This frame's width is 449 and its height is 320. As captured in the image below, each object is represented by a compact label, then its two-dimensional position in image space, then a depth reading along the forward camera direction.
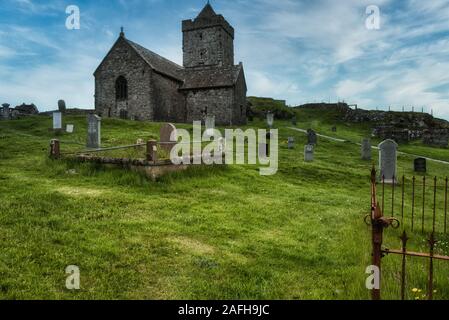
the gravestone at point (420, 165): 16.92
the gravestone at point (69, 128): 22.83
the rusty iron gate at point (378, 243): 3.54
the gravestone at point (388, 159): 13.74
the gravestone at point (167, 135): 12.46
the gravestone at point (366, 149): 20.12
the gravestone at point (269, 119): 36.42
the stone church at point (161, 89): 32.94
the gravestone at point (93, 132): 16.80
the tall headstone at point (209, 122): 26.69
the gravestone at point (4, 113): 29.88
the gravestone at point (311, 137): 24.64
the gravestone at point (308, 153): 17.45
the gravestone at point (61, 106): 31.88
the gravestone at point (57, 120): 22.70
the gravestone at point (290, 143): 22.90
